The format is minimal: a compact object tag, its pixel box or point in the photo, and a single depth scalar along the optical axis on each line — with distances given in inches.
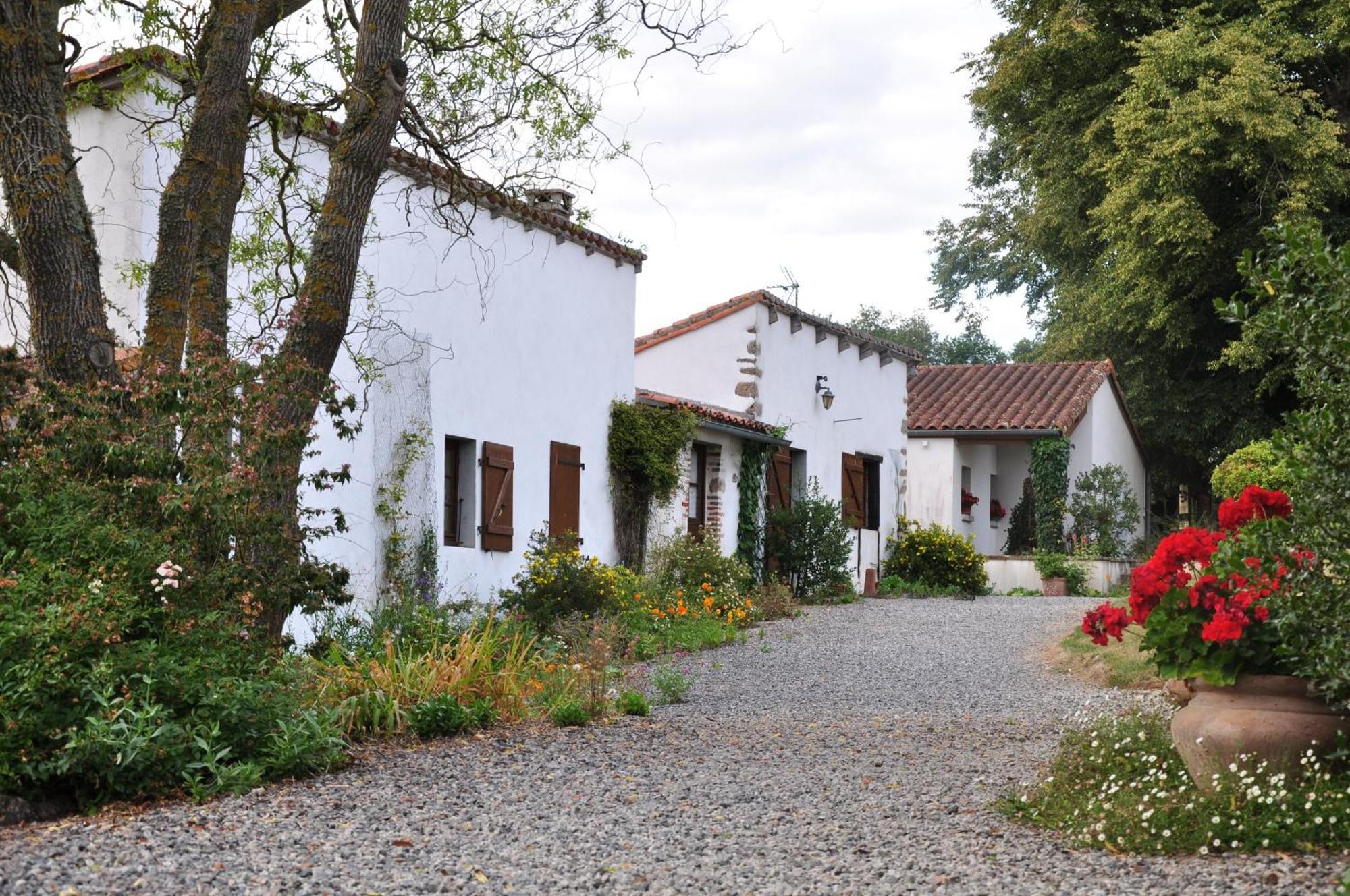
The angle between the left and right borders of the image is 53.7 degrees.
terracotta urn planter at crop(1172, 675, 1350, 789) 192.7
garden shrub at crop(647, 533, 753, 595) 572.4
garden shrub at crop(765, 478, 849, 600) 686.5
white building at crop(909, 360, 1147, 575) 872.3
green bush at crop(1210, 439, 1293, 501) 643.5
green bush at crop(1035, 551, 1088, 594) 785.6
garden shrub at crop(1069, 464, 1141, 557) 847.1
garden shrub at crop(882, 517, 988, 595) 768.9
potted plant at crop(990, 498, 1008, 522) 936.9
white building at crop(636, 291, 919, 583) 689.6
